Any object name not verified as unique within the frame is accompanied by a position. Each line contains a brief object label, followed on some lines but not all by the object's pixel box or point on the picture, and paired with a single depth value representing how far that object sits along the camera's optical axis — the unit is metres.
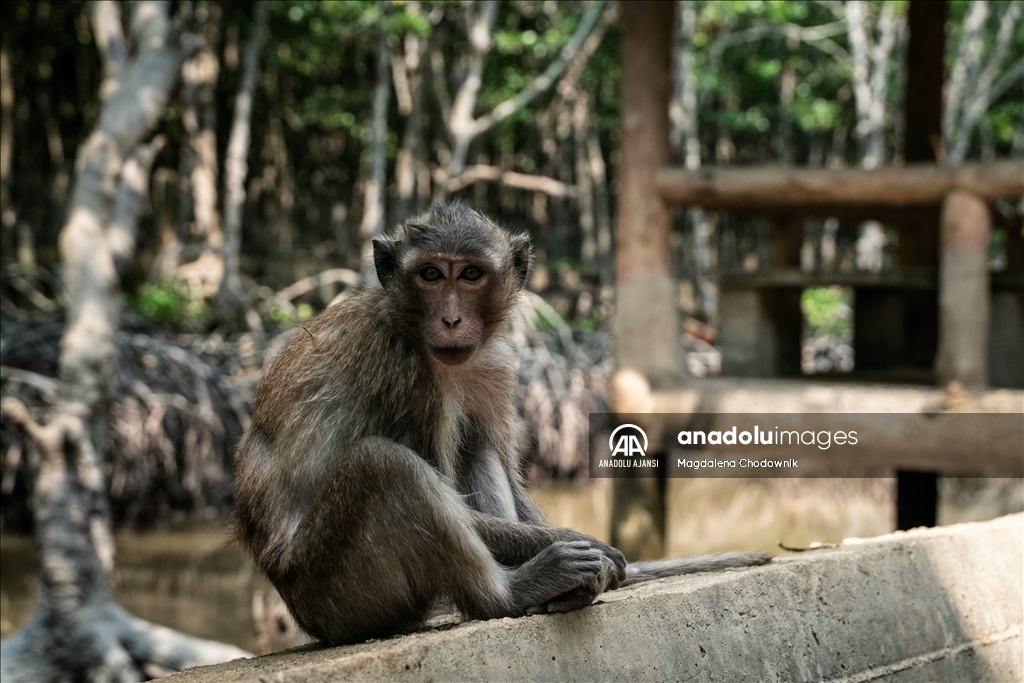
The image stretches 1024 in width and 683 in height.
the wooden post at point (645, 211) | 7.96
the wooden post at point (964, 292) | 6.60
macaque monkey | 2.74
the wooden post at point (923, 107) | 9.31
